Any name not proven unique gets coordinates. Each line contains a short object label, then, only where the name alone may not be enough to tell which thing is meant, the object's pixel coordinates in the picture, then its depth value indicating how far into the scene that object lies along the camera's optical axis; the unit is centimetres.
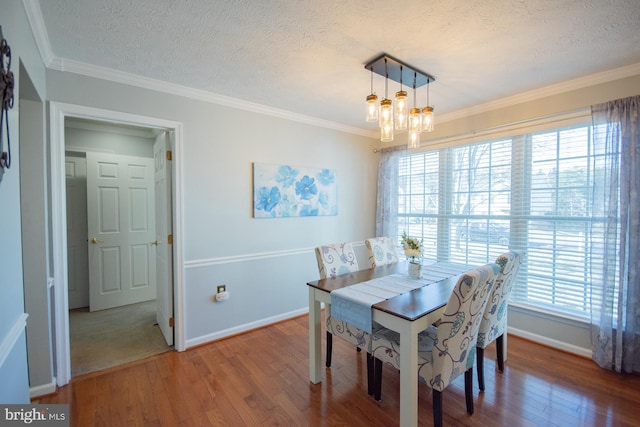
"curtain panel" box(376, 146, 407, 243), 398
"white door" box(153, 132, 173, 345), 272
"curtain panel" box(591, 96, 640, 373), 225
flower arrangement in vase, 229
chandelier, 206
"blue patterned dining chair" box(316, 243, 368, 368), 208
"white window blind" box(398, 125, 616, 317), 258
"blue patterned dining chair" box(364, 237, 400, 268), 286
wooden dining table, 159
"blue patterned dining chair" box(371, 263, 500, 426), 153
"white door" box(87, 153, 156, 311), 368
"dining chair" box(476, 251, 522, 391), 196
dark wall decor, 112
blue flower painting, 315
